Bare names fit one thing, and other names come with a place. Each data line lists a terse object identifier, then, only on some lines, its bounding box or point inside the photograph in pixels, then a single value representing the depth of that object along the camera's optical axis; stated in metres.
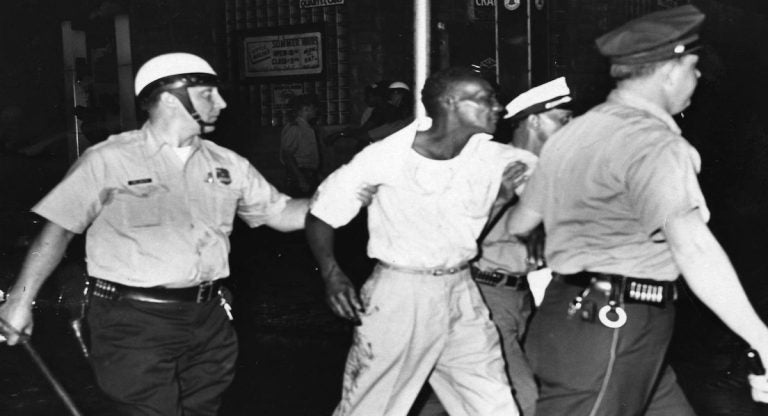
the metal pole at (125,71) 16.98
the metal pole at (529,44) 8.34
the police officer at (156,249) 4.18
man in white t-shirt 4.17
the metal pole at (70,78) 17.67
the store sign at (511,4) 8.34
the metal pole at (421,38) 6.31
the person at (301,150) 13.45
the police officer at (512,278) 4.65
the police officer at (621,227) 3.37
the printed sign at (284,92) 15.65
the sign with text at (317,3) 15.00
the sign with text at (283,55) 15.41
